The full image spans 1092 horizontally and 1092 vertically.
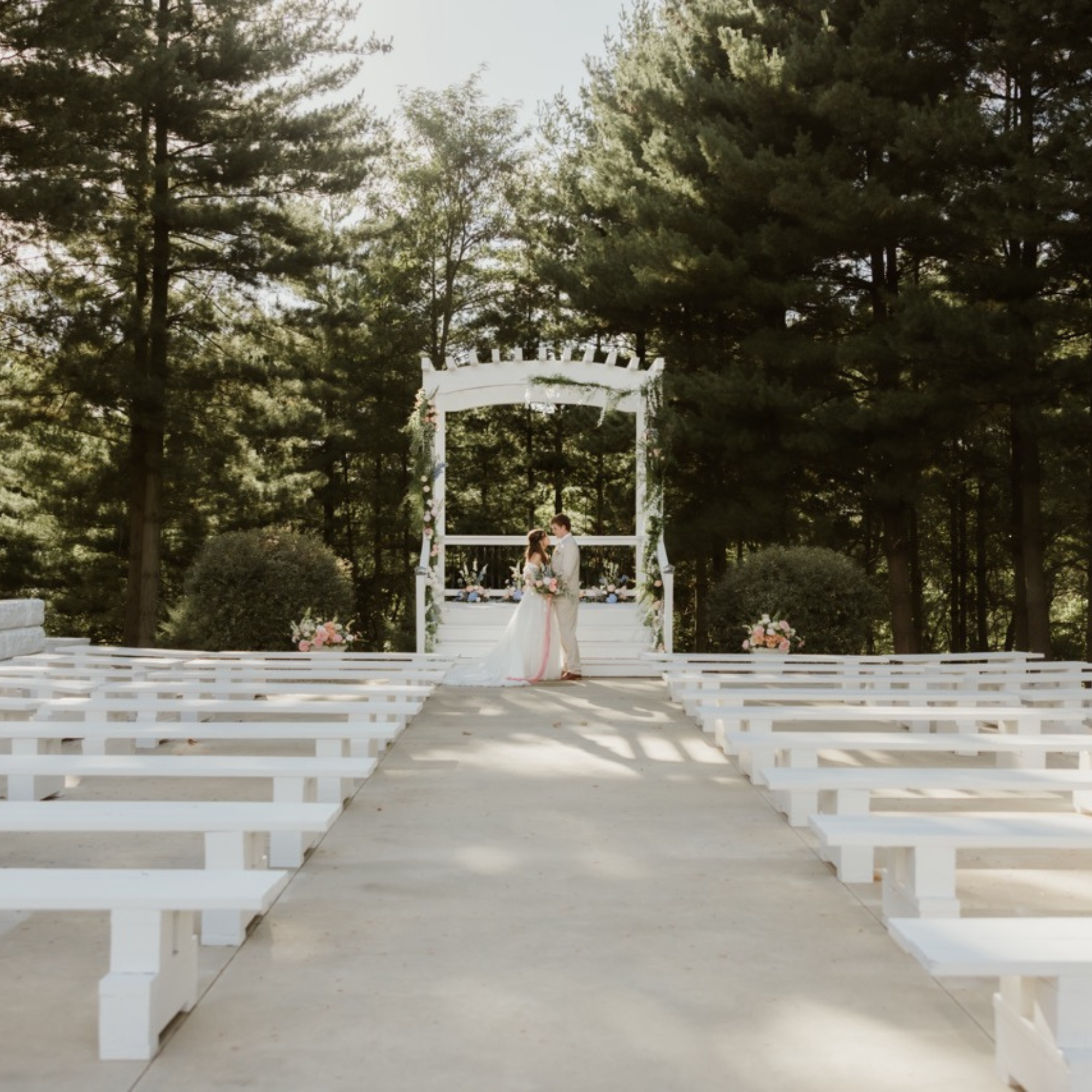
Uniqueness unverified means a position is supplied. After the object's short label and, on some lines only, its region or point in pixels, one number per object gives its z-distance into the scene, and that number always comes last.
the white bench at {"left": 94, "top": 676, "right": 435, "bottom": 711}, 7.26
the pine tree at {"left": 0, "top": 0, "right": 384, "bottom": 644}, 16.67
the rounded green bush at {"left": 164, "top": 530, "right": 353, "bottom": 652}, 13.19
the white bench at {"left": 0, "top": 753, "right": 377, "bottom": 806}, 4.55
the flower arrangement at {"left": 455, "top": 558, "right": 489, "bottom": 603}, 13.87
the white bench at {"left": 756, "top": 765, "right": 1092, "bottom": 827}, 4.41
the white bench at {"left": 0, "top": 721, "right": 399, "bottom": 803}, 5.55
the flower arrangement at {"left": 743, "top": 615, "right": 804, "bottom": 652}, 12.01
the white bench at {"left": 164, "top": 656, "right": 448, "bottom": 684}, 8.19
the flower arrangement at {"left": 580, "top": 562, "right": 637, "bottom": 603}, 13.88
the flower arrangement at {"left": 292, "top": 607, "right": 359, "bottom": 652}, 12.04
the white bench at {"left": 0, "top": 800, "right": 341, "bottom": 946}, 3.64
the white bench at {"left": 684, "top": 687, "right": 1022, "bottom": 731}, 7.26
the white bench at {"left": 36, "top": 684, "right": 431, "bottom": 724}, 6.44
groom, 12.23
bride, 11.98
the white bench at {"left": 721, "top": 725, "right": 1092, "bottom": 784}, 5.32
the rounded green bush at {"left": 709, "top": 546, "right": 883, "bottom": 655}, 13.00
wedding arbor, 13.52
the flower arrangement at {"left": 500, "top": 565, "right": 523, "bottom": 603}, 13.12
